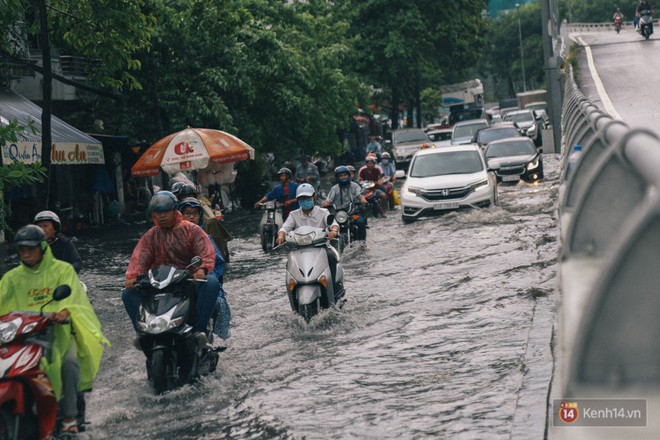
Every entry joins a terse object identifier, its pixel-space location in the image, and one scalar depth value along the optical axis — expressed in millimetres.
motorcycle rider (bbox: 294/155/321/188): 27250
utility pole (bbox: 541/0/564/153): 39500
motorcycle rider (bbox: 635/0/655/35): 57116
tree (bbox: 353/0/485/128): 57281
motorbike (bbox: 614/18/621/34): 71694
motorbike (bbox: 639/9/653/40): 58634
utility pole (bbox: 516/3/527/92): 110019
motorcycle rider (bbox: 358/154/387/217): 25203
